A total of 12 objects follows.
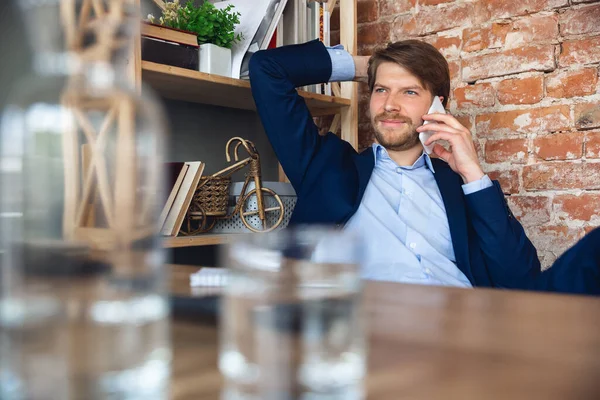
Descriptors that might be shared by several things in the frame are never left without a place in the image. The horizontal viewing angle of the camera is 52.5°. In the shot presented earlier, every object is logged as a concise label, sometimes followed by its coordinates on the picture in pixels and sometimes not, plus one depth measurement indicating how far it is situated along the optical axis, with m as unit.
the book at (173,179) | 1.76
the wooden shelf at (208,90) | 1.73
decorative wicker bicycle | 1.87
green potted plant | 1.83
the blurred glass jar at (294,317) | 0.26
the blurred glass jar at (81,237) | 0.26
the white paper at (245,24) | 1.96
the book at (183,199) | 1.74
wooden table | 0.32
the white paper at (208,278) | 0.70
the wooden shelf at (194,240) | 1.69
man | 1.73
